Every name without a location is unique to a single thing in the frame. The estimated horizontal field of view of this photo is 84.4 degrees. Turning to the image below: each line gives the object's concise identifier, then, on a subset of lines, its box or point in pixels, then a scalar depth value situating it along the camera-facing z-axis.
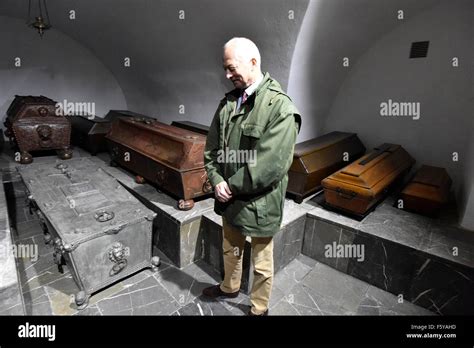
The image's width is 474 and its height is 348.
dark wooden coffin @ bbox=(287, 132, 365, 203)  2.91
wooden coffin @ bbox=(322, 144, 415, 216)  2.55
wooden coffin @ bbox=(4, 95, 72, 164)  3.67
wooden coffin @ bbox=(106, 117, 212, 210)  2.64
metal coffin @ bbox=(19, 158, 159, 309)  2.08
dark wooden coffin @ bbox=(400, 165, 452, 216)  2.65
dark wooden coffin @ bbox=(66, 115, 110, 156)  4.43
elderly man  1.51
